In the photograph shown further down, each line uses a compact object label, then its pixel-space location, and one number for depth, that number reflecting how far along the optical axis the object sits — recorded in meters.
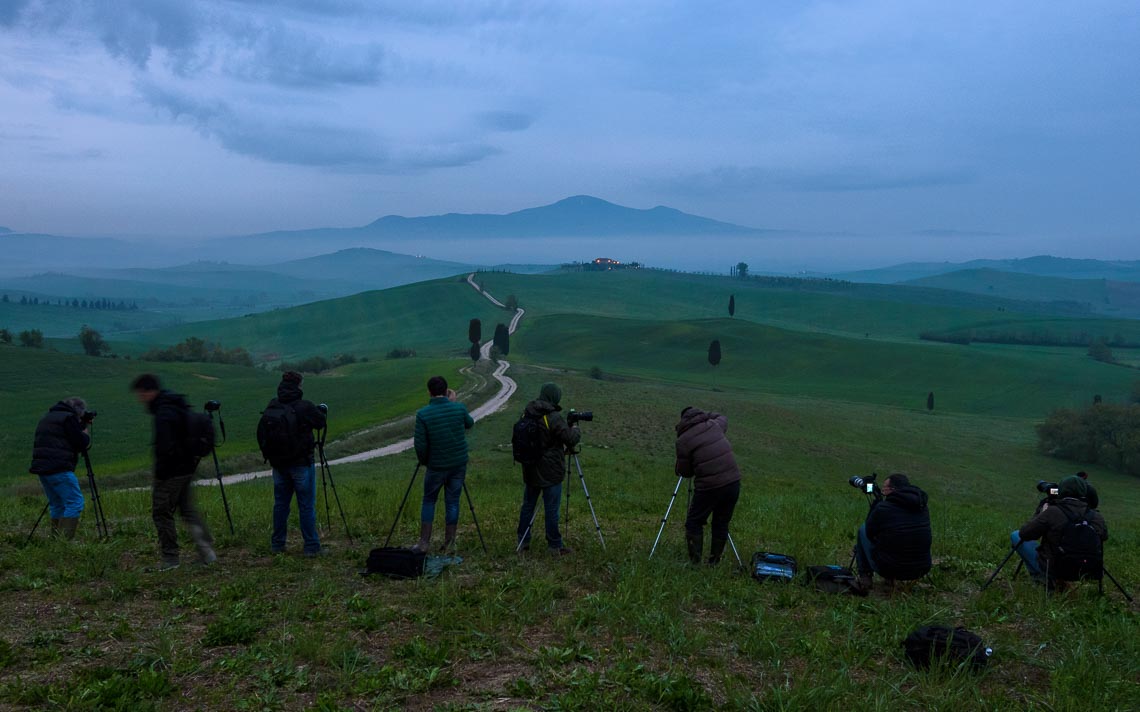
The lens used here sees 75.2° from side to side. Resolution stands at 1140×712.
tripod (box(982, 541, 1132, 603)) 9.37
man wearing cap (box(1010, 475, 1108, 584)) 9.60
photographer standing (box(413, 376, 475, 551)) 10.45
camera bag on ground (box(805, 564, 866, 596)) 9.46
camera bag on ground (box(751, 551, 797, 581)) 9.78
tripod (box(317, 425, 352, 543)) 11.37
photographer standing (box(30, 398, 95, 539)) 11.00
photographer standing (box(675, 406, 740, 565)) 10.17
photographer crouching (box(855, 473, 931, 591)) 9.36
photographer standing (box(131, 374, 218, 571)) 9.83
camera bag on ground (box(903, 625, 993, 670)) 6.91
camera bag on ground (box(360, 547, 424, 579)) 9.48
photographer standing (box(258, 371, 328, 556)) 10.12
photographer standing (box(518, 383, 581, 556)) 10.62
